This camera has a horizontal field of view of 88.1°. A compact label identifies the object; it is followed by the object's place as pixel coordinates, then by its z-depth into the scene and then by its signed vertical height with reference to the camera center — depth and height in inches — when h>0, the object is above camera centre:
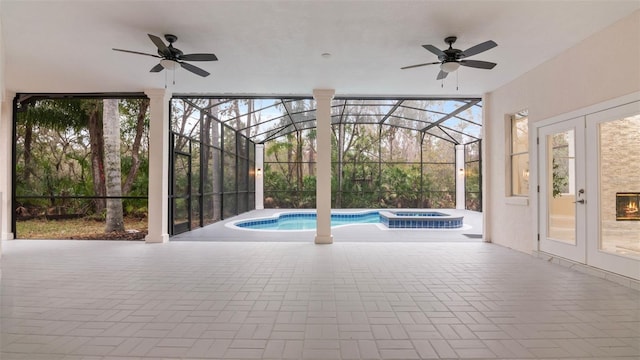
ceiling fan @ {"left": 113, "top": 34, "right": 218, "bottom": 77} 152.5 +61.1
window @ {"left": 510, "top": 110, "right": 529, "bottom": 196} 222.5 +20.0
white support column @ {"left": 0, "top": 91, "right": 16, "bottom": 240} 259.4 +22.7
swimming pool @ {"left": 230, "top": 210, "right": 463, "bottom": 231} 356.5 -45.4
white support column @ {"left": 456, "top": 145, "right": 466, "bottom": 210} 526.6 +4.9
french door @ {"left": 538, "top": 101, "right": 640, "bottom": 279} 149.6 -3.4
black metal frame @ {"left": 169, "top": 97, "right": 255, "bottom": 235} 319.6 +16.7
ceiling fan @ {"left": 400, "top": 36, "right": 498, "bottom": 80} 153.0 +60.4
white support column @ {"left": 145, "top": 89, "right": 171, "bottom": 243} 250.2 +12.4
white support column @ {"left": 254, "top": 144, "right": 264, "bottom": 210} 519.2 +15.7
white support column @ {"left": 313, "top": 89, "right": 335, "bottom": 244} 246.4 +14.8
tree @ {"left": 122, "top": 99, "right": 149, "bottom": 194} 378.9 +60.9
